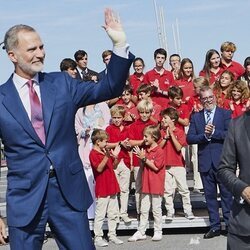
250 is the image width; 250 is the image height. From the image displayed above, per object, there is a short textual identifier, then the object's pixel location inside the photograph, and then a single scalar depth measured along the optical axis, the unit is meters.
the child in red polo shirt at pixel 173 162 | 8.23
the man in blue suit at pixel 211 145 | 7.85
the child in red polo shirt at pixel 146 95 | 8.77
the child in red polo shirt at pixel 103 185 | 7.86
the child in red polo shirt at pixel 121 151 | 8.27
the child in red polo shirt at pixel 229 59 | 9.50
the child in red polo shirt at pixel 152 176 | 7.86
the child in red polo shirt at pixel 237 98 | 8.21
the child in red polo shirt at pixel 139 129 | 8.12
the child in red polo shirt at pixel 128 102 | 8.83
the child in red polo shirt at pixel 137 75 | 9.83
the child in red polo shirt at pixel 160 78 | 9.37
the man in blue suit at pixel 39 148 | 3.96
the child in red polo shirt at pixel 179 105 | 8.60
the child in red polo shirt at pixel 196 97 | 8.64
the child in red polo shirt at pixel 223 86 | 8.48
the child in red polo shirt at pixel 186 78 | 9.26
